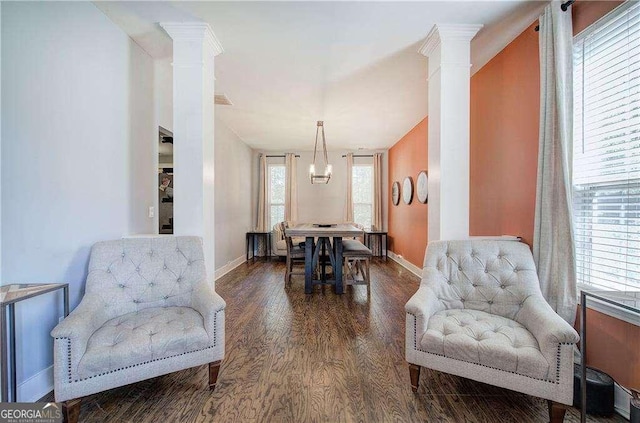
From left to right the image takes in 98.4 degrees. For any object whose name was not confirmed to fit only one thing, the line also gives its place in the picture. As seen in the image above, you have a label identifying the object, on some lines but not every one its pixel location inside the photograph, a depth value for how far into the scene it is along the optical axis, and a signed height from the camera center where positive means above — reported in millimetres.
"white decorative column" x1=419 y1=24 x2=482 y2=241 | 2262 +633
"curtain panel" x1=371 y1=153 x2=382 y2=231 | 6602 +404
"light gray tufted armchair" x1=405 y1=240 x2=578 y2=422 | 1359 -671
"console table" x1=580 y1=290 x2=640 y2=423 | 1282 -426
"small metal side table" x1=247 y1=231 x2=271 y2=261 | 6336 -669
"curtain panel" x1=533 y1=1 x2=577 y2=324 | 1758 +278
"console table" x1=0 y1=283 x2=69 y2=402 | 1282 -534
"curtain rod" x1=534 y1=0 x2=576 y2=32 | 1797 +1355
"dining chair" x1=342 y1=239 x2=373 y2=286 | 3768 -640
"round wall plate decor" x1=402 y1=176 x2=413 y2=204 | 5059 +397
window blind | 1532 +359
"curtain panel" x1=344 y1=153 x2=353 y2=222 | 6613 +501
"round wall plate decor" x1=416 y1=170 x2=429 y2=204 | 4426 +392
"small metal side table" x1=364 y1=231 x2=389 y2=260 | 6449 -669
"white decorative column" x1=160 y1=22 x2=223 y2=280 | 2309 +639
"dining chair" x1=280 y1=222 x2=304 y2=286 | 4160 -664
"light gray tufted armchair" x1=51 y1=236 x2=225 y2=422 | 1378 -665
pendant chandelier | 4580 +727
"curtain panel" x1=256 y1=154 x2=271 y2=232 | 6578 +263
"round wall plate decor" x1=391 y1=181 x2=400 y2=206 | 5910 +399
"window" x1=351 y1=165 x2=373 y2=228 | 6762 +438
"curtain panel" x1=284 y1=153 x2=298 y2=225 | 6602 +525
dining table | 3633 -551
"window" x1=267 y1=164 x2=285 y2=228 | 6742 +464
